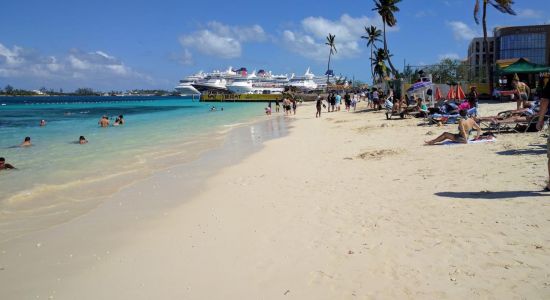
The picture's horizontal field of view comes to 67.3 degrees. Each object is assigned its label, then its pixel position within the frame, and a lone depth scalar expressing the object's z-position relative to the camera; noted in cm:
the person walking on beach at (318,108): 2951
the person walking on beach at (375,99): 2851
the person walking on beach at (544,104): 542
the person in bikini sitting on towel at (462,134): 1023
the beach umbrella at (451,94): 2012
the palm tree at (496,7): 2734
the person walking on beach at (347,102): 3182
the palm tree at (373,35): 6347
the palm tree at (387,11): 4212
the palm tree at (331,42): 8800
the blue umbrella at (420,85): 1988
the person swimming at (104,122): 2794
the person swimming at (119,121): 2909
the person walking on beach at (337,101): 3584
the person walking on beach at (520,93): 1486
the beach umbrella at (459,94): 1957
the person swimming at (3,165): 1101
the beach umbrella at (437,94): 2144
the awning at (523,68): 2280
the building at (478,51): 8238
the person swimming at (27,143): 1700
